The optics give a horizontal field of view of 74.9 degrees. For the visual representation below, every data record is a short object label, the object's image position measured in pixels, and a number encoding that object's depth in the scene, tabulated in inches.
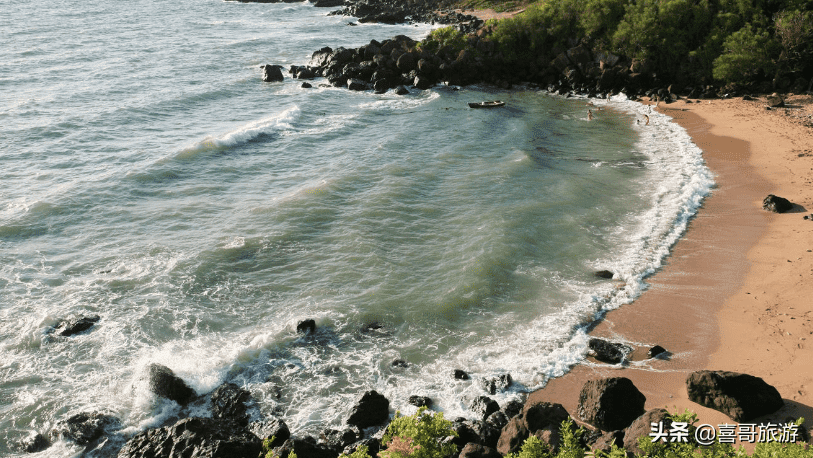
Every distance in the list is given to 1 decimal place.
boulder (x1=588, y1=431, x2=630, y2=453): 509.2
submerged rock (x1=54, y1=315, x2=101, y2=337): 783.2
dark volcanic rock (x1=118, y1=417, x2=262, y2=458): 547.2
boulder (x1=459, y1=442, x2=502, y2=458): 511.8
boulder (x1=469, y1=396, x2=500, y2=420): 633.0
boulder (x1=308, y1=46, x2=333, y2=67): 2432.3
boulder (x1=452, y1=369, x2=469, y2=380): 692.5
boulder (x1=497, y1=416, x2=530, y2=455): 549.6
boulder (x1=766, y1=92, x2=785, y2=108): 1626.5
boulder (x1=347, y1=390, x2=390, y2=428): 627.8
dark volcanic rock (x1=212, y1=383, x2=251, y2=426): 653.3
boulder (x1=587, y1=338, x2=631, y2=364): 713.0
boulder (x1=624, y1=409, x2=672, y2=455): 491.8
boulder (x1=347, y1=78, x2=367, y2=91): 2156.7
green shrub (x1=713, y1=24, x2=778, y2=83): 1728.6
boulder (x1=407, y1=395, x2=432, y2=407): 653.9
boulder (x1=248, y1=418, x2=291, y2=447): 602.2
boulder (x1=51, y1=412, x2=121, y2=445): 616.4
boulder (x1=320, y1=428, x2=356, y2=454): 587.8
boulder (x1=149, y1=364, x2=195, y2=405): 671.8
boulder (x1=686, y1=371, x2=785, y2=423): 579.8
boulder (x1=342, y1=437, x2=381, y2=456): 567.5
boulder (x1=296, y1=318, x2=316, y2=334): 787.4
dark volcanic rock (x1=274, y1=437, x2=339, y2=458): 542.3
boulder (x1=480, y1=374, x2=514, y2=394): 671.8
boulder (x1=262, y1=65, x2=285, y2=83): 2261.3
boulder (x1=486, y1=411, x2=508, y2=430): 612.7
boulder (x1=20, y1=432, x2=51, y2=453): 611.5
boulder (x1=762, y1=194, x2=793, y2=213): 1048.8
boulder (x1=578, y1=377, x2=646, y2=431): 588.4
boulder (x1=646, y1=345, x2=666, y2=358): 716.0
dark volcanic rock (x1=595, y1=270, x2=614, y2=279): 897.5
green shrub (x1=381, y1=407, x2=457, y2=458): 462.3
